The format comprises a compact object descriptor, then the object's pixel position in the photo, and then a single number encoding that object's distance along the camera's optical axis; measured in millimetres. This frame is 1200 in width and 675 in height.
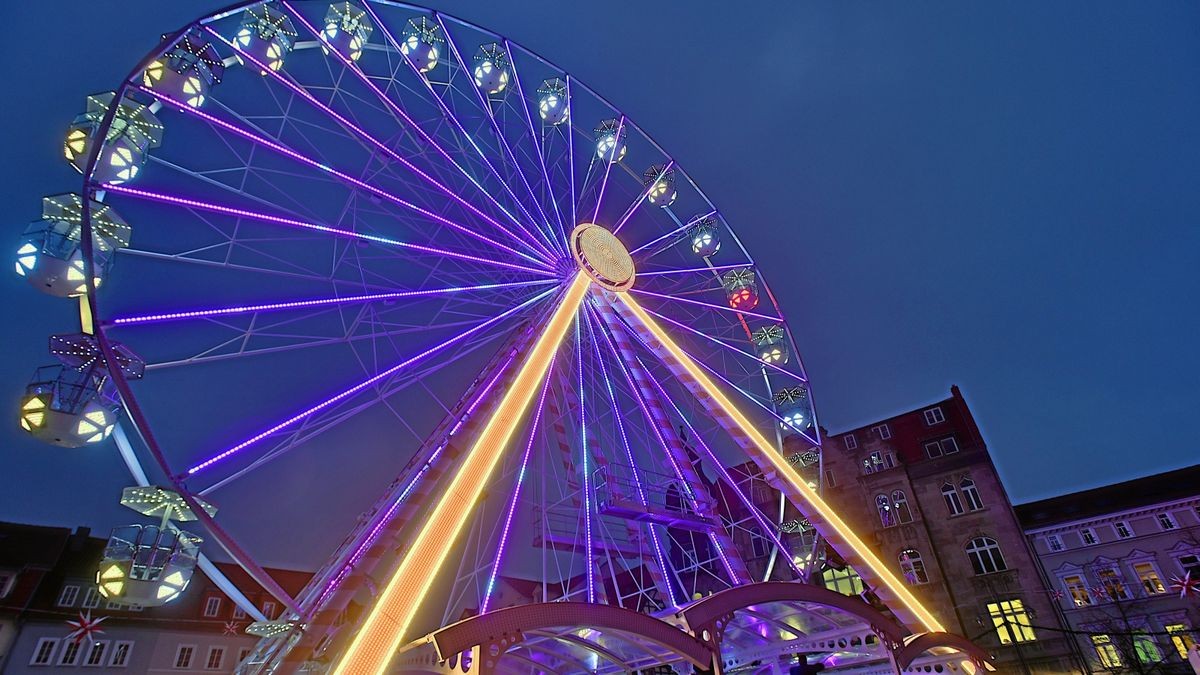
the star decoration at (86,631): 25781
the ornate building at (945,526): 24969
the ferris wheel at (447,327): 9586
